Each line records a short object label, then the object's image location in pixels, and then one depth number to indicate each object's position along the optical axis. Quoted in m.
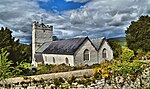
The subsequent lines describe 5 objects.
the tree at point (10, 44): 26.32
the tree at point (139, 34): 41.03
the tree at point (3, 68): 9.93
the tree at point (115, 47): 37.49
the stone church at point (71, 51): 32.81
